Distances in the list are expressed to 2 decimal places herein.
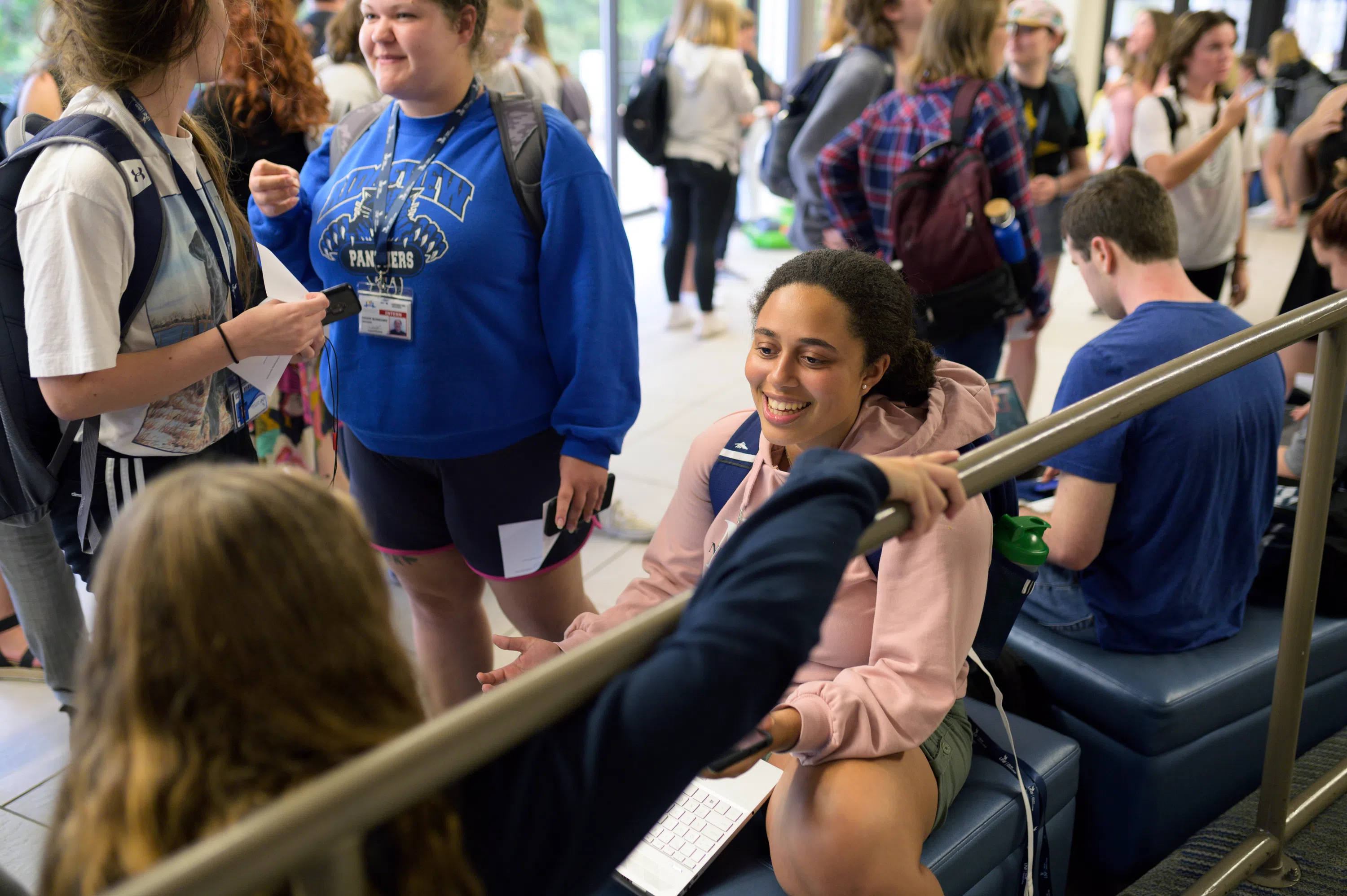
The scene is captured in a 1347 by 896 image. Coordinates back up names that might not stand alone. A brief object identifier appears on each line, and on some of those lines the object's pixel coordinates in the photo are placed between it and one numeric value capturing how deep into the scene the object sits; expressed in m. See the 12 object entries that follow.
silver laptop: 1.38
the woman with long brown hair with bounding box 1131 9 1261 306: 3.43
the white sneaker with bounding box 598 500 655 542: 3.26
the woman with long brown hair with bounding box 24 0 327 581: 1.29
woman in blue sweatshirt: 1.66
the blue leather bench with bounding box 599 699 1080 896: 1.40
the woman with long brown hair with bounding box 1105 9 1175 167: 3.69
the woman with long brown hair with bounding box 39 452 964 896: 0.66
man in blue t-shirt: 1.80
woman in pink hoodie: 1.31
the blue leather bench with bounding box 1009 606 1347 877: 1.78
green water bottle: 1.43
